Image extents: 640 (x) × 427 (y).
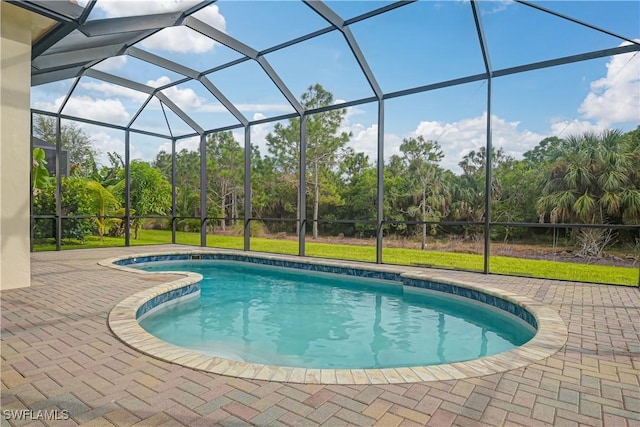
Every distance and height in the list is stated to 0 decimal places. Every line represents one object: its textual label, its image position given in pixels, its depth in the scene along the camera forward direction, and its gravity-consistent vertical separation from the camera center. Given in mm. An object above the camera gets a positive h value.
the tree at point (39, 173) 8109 +895
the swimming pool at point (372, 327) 2742 -1186
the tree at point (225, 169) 19688 +2426
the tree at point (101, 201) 13039 +456
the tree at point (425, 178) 16453 +1708
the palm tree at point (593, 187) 11672 +973
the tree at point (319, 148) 17797 +3279
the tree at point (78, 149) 14556 +2661
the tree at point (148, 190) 17203 +1121
